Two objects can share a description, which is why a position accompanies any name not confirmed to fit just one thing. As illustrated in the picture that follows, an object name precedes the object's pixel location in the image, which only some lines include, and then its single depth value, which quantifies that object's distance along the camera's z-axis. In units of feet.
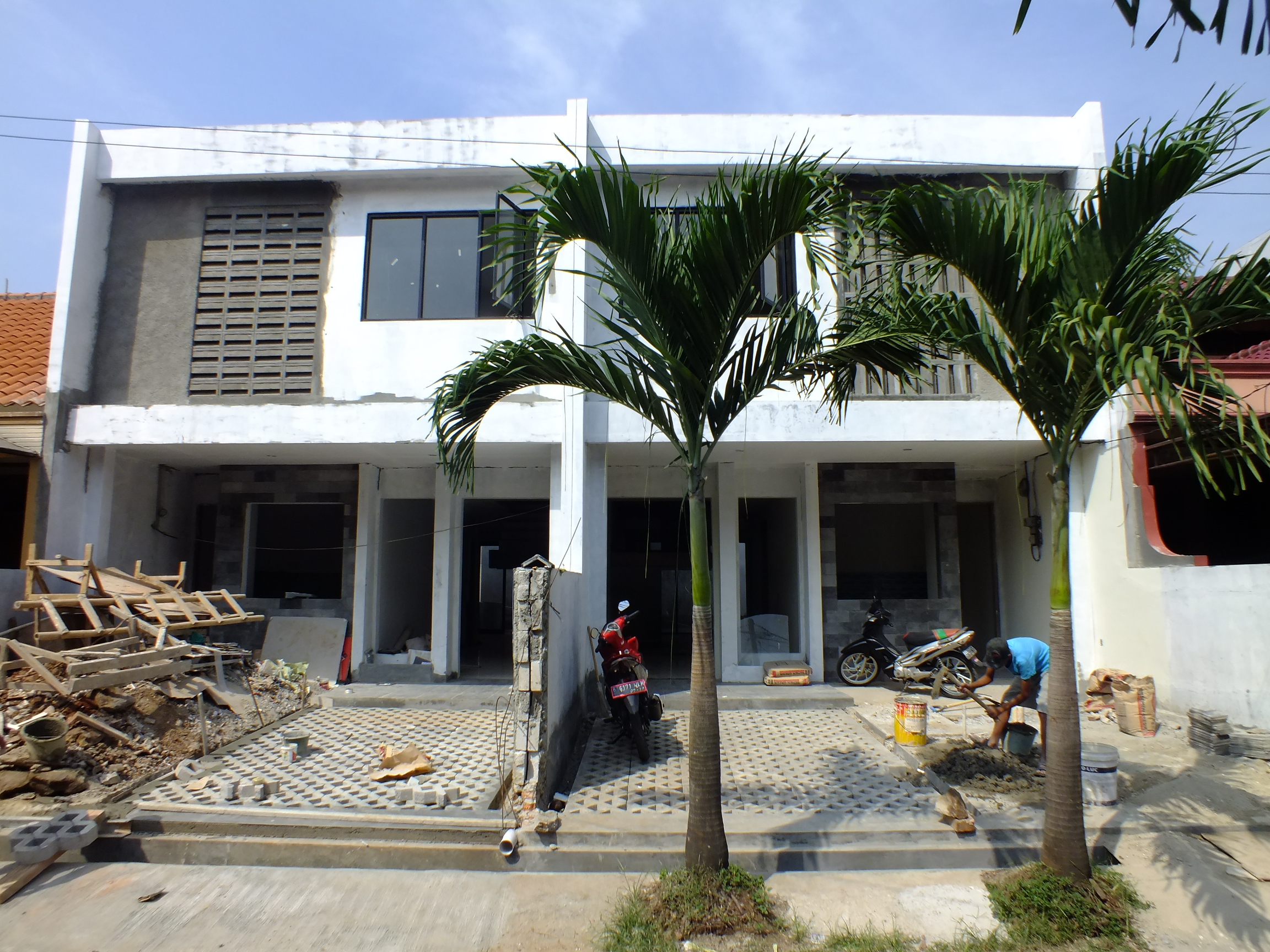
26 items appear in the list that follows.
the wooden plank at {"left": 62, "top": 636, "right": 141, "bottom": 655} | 21.71
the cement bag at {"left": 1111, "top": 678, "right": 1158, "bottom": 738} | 23.38
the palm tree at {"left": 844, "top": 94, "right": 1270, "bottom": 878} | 10.89
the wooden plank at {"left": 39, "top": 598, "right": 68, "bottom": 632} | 23.77
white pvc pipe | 14.71
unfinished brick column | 16.26
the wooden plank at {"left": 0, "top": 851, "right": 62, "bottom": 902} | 13.65
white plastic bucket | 16.85
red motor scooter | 20.97
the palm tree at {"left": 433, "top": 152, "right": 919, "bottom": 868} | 12.16
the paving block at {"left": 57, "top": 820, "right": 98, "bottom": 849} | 14.69
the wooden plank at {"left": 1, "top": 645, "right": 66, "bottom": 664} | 21.21
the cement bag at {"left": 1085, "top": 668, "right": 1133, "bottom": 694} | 26.04
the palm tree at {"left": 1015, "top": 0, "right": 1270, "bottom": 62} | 5.61
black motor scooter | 30.27
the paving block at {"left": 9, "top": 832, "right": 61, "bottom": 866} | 14.08
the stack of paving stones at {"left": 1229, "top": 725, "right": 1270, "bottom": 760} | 20.39
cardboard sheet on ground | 19.42
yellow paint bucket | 21.63
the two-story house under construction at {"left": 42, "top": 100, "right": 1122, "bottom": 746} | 28.73
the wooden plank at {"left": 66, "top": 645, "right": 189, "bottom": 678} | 20.13
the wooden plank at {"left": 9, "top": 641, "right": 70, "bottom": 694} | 20.29
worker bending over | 19.93
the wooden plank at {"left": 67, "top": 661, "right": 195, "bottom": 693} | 20.13
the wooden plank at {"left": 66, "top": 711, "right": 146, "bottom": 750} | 20.04
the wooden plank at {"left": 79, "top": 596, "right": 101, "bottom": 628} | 24.43
